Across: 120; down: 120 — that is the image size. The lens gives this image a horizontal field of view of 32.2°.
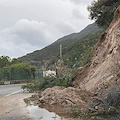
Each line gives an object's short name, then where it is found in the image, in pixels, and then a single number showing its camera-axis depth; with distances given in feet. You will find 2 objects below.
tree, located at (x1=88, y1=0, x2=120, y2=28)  66.74
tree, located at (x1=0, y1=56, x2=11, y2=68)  130.95
